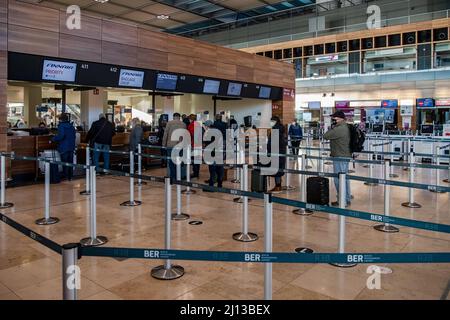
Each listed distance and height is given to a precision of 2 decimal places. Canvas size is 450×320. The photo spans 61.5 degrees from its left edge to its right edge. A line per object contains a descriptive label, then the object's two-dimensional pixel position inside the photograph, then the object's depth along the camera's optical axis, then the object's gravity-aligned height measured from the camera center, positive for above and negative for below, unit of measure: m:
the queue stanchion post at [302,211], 6.17 -0.85
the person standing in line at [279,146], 7.83 +0.30
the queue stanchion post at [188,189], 7.55 -0.65
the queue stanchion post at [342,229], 3.96 -0.73
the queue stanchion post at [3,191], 6.38 -0.57
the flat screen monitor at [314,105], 24.31 +3.59
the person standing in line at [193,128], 9.24 +0.78
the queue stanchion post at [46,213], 5.53 -0.81
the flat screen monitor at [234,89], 13.46 +2.58
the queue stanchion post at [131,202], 6.73 -0.78
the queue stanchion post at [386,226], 5.25 -0.94
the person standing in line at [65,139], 8.88 +0.48
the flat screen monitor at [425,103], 19.72 +3.07
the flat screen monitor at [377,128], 17.50 +1.52
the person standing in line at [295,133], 13.93 +1.01
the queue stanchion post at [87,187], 7.76 -0.59
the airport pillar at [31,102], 14.73 +2.23
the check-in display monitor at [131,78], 10.10 +2.22
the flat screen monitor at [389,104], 21.08 +3.21
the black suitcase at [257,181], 6.52 -0.36
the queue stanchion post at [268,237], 2.94 -0.63
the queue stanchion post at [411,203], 6.76 -0.78
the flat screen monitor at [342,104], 22.68 +3.40
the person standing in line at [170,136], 8.34 +0.53
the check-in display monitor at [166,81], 11.01 +2.32
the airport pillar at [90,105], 11.36 +1.64
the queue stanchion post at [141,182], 8.76 -0.55
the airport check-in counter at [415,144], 12.95 +0.61
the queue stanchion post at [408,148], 12.15 +0.43
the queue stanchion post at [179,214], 5.85 -0.87
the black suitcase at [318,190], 6.04 -0.48
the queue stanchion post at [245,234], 4.77 -0.97
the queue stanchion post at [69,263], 2.05 -0.56
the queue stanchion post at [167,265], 3.70 -1.06
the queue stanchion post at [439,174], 9.47 -0.39
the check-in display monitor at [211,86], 12.45 +2.46
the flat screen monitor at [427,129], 15.99 +1.36
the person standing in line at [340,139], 6.54 +0.38
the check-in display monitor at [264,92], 15.19 +2.77
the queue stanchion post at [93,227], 4.59 -0.84
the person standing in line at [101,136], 9.67 +0.61
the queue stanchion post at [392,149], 12.51 +0.45
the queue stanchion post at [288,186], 8.42 -0.59
